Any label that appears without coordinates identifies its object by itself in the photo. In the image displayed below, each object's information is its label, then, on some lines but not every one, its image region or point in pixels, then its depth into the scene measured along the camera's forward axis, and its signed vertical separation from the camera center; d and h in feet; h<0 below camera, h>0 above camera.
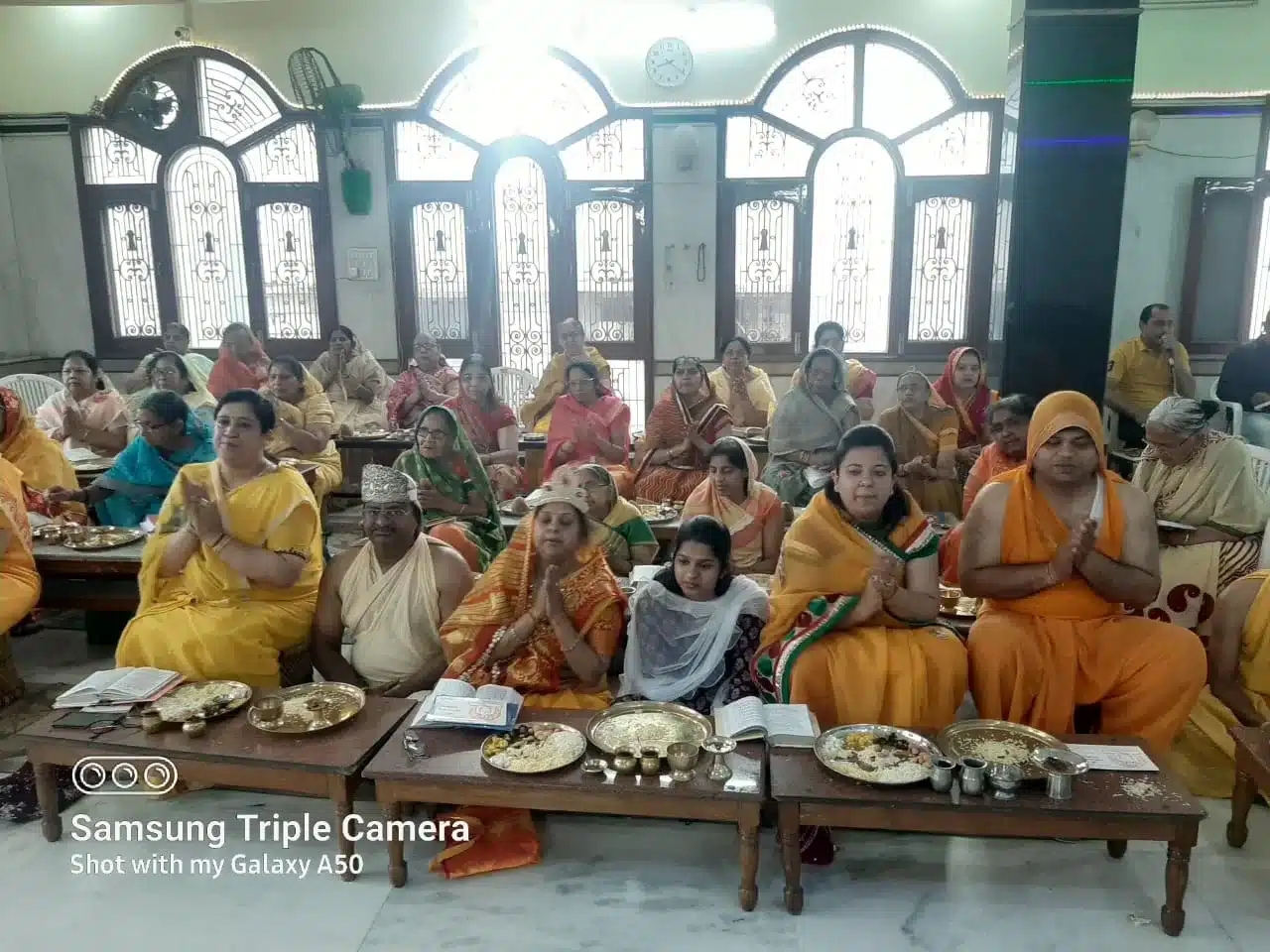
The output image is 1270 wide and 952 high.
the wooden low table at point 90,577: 13.04 -3.97
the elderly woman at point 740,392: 24.17 -2.42
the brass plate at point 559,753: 8.04 -3.99
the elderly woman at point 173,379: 20.66 -1.72
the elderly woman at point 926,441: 18.90 -2.97
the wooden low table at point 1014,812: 7.41 -4.12
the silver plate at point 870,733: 7.86 -3.96
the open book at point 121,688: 9.25 -3.88
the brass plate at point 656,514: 15.20 -3.54
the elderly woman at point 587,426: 19.94 -2.73
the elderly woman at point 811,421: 18.94 -2.53
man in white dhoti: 10.73 -3.45
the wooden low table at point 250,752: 8.31 -4.05
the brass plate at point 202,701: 8.95 -3.93
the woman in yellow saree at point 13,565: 12.28 -3.50
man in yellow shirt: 24.29 -1.97
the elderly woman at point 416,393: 23.71 -2.37
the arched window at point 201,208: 27.91 +2.82
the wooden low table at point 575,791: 7.80 -4.12
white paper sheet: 8.02 -4.00
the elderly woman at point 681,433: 19.21 -2.80
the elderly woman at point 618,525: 13.04 -3.30
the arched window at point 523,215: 27.20 +2.48
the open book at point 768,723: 8.43 -3.92
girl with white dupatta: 10.14 -3.64
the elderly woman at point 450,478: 15.23 -2.93
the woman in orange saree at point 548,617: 10.09 -3.46
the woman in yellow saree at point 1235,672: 10.34 -4.21
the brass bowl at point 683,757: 7.97 -3.89
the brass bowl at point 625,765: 8.02 -3.97
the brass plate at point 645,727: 8.58 -4.04
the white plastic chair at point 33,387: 27.96 -2.55
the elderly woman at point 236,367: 24.81 -1.75
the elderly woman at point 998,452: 13.08 -2.40
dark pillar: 12.08 +1.47
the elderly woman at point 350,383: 25.20 -2.22
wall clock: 26.40 +6.68
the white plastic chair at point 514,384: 27.48 -2.47
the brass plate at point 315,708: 8.79 -3.98
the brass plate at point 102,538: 13.57 -3.49
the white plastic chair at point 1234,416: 22.09 -2.91
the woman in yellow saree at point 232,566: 10.96 -3.22
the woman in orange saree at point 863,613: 9.89 -3.41
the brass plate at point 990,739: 8.27 -4.00
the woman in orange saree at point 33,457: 16.03 -2.70
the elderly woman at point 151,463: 14.97 -2.68
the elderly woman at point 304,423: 20.36 -2.72
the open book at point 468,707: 8.76 -3.88
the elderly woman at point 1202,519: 13.35 -3.20
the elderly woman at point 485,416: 20.39 -2.58
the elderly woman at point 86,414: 20.43 -2.48
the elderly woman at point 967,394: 20.72 -2.18
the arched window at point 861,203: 26.25 +2.68
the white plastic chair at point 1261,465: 15.50 -2.85
